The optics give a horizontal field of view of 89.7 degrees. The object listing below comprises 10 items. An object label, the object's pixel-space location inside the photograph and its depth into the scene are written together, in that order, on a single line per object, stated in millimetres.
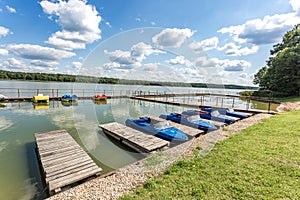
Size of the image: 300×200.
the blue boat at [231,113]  10740
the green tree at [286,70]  19866
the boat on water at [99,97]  20162
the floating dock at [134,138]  5617
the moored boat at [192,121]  7796
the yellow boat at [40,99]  16462
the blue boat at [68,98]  18245
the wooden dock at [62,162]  3505
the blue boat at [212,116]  9405
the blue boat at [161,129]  6321
